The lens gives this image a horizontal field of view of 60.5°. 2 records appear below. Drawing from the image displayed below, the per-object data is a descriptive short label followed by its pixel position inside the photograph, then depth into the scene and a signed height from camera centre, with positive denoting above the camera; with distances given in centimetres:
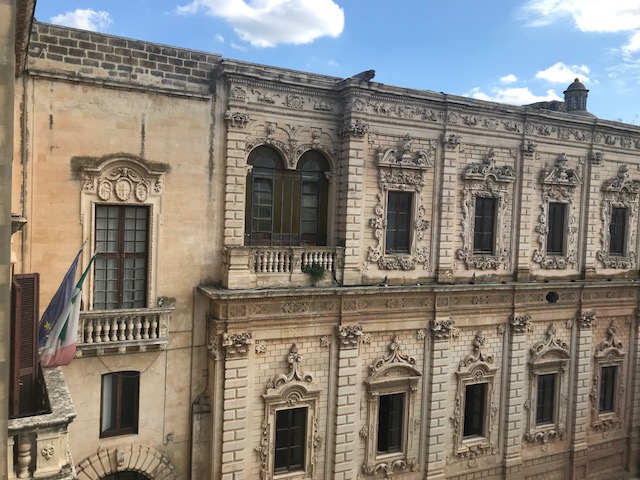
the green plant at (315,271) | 1559 -138
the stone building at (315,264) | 1346 -121
